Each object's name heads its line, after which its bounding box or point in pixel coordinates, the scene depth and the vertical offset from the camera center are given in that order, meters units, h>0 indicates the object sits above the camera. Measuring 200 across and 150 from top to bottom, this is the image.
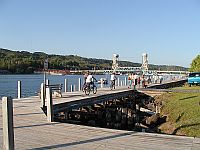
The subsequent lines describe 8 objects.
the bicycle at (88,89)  24.39 -1.42
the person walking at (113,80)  33.84 -1.06
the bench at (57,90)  21.19 -1.35
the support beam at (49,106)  11.50 -1.27
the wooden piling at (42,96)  15.13 -1.21
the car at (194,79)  41.15 -1.15
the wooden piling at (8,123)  7.05 -1.14
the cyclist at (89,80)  24.19 -0.76
